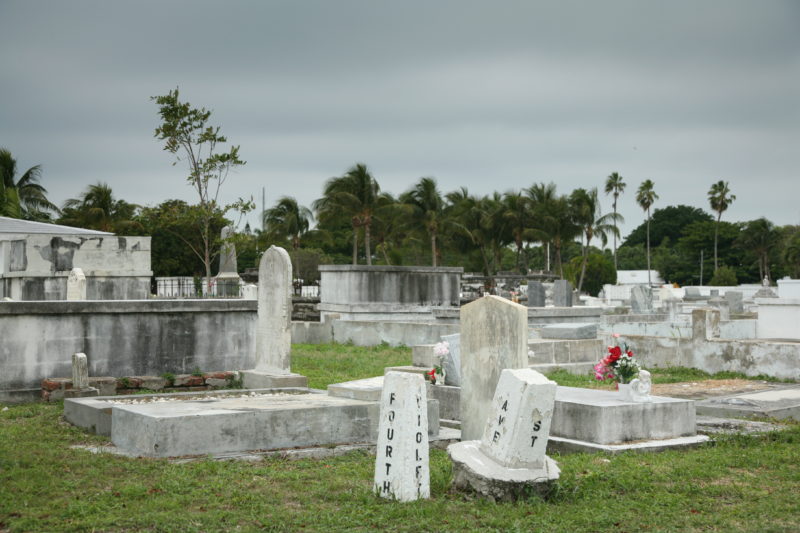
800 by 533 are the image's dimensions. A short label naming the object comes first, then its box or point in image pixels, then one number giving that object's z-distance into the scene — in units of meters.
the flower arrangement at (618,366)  9.88
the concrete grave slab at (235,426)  8.56
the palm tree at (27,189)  42.72
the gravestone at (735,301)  31.58
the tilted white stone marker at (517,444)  6.60
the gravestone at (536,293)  24.38
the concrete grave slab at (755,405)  11.05
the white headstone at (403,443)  6.68
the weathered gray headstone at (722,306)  26.47
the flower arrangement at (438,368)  11.09
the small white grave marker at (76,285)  17.81
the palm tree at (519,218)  57.81
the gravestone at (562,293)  24.19
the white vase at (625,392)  9.72
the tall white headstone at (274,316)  13.28
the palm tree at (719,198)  85.62
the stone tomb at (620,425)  9.16
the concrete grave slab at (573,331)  17.50
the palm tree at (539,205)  56.88
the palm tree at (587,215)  60.12
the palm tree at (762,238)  81.44
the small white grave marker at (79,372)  12.56
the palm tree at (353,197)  47.44
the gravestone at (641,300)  28.96
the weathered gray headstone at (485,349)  9.08
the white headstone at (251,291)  23.83
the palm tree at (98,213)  47.94
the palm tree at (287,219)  54.16
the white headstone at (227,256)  25.09
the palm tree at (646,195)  83.06
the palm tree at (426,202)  52.91
